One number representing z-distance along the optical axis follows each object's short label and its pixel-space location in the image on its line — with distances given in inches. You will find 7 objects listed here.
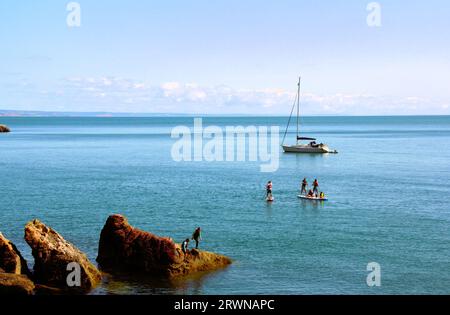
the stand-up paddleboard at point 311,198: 2423.5
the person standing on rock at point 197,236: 1528.4
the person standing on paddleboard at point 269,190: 2405.3
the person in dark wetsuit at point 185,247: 1434.5
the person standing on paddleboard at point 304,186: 2545.3
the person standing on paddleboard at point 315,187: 2495.1
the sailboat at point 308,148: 4955.7
